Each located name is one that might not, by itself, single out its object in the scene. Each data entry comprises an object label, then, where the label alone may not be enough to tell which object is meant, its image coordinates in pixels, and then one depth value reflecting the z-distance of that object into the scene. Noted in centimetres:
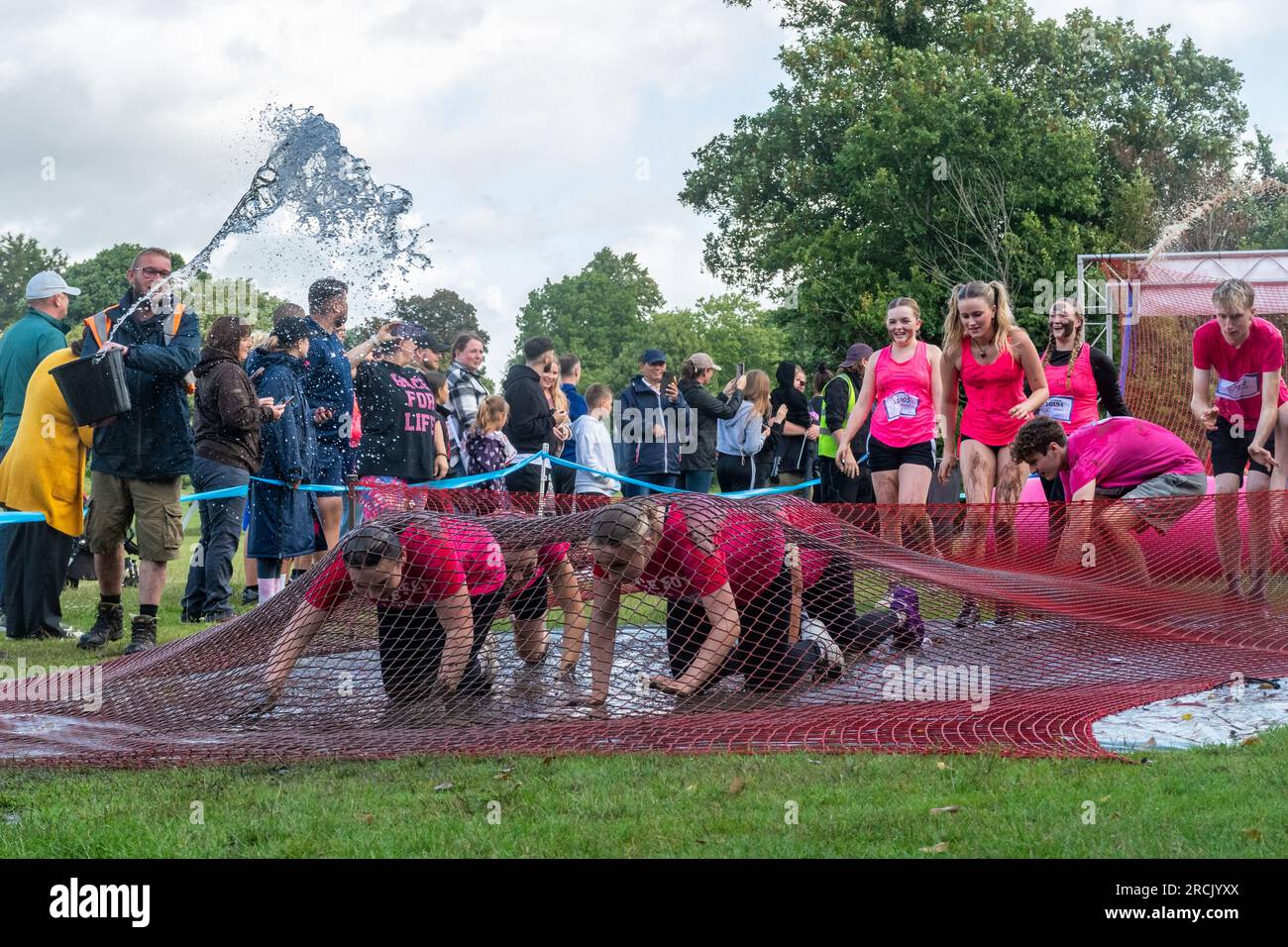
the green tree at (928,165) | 3362
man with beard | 750
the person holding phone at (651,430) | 1230
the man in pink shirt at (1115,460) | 750
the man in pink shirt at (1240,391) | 787
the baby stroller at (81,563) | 1062
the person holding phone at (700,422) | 1277
